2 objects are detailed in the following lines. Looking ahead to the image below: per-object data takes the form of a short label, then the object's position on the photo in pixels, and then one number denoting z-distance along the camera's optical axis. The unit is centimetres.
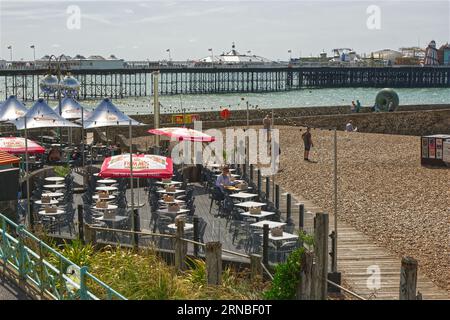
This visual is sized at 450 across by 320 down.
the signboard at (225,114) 3587
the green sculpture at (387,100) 5181
